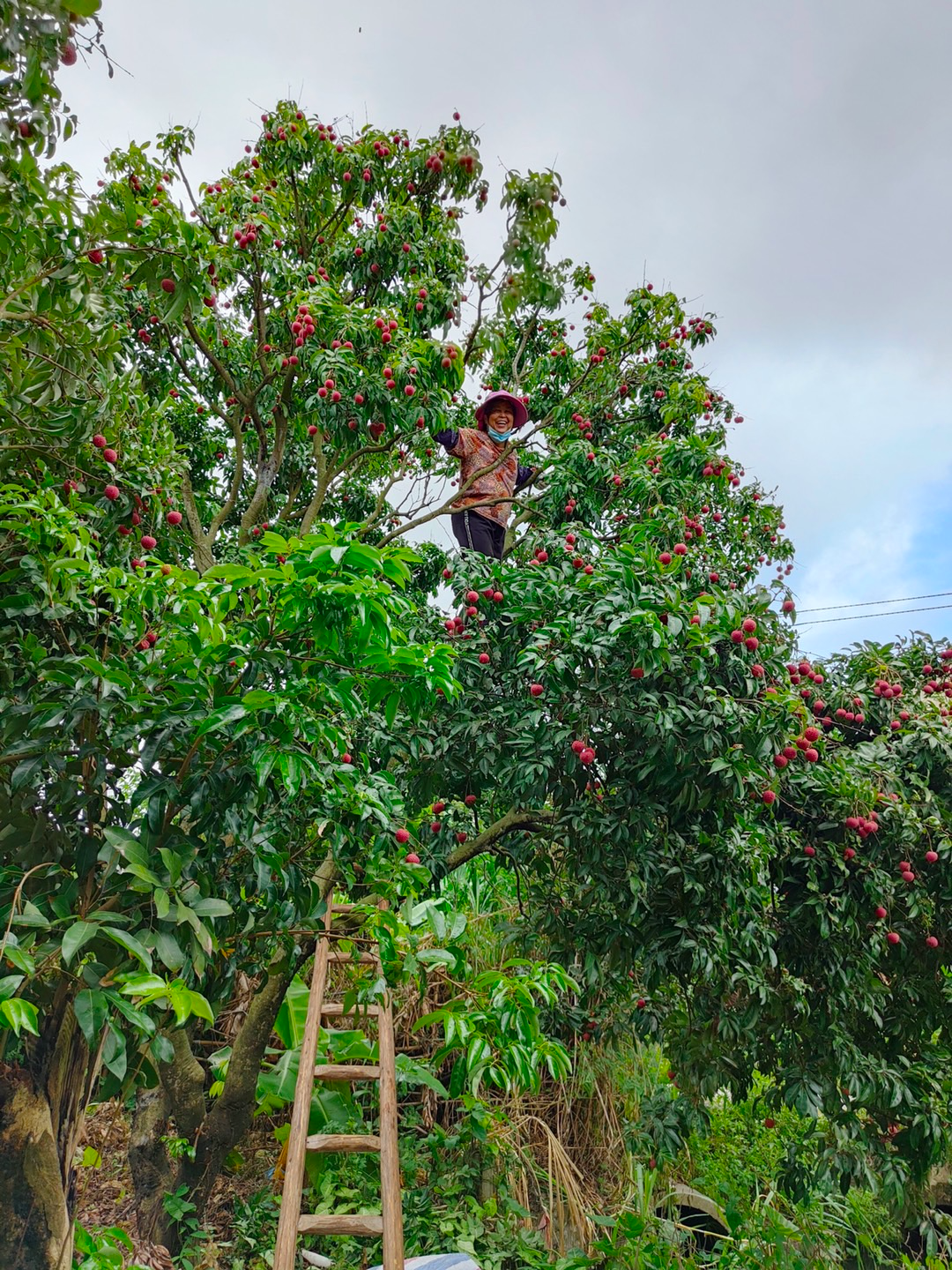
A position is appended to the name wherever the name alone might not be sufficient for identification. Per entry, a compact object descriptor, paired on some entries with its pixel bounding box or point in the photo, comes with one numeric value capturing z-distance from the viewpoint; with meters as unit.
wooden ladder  1.88
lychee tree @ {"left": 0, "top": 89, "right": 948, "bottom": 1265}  1.78
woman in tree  4.38
